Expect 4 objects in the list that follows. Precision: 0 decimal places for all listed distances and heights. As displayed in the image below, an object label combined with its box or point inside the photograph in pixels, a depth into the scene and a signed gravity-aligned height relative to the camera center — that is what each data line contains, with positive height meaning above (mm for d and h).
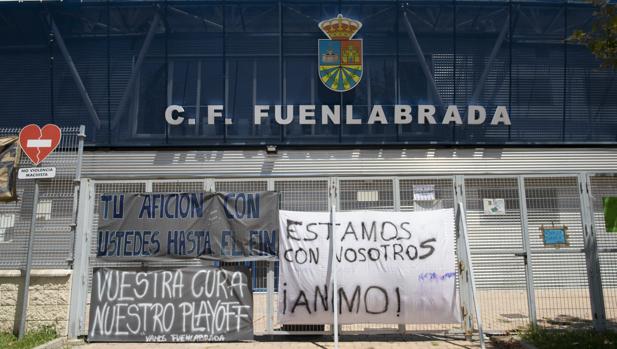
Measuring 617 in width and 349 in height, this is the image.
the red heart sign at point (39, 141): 7828 +1904
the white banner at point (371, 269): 7242 -88
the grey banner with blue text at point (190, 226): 7477 +556
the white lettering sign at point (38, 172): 7684 +1394
